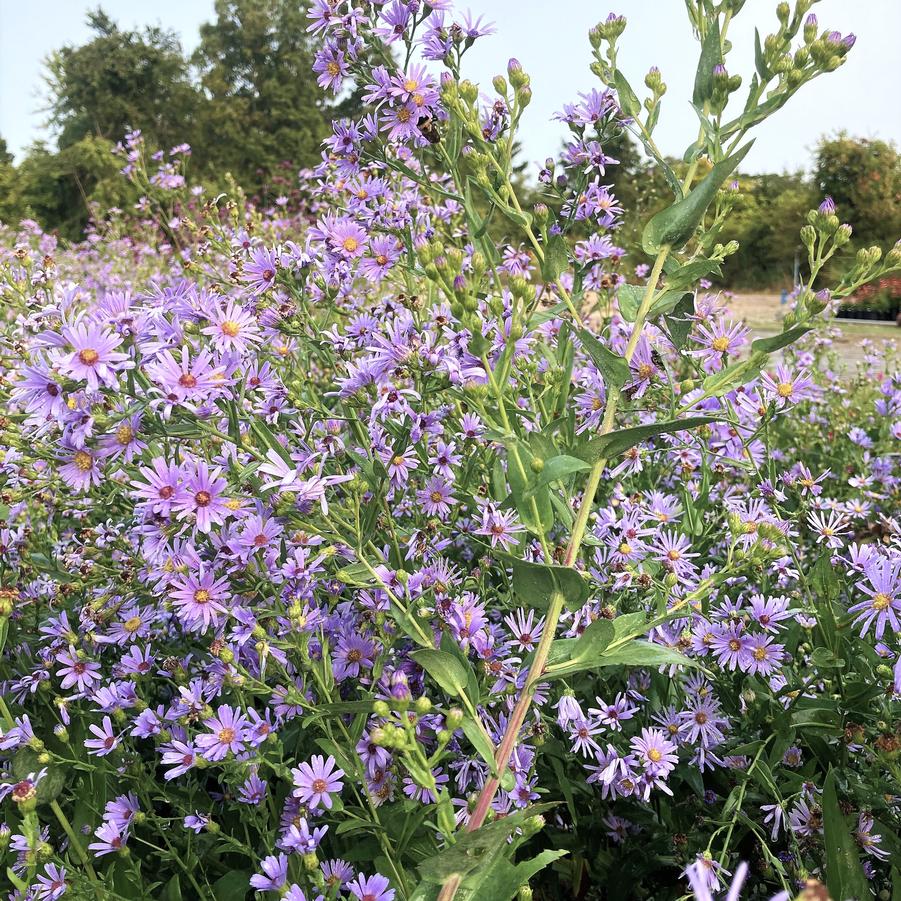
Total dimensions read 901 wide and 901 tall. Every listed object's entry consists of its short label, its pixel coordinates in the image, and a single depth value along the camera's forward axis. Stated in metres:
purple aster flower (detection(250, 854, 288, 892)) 0.40
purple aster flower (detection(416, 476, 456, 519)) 0.53
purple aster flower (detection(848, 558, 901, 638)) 0.48
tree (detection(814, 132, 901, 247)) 14.23
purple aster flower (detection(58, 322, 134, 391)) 0.40
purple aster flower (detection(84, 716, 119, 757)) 0.48
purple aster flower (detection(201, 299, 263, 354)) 0.44
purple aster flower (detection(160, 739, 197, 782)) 0.44
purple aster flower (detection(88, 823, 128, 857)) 0.46
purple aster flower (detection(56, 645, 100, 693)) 0.51
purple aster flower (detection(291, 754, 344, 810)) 0.42
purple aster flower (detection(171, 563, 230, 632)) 0.43
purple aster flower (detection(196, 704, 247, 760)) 0.43
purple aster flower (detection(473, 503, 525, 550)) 0.48
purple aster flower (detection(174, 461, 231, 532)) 0.41
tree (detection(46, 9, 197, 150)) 22.13
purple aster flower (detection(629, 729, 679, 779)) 0.47
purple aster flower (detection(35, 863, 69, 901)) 0.43
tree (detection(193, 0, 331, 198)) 19.29
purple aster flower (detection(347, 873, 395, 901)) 0.39
